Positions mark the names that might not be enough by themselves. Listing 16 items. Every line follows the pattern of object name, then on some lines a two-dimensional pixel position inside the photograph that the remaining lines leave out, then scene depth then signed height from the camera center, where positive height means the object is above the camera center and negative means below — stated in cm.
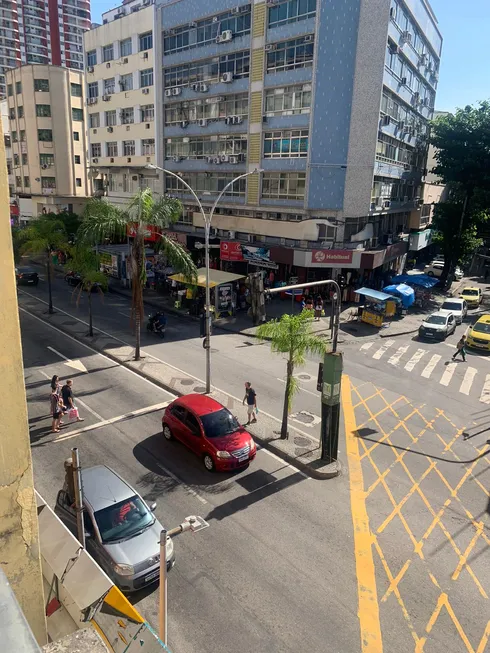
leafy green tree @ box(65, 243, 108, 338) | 2684 -409
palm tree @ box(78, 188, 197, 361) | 2294 -150
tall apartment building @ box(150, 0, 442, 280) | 3422 +659
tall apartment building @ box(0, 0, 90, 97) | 9850 +3375
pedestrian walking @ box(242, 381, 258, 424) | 1769 -742
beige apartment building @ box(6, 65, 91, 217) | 6216 +729
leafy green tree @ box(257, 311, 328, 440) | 1609 -450
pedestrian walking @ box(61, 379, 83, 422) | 1761 -750
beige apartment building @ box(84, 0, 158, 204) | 4694 +985
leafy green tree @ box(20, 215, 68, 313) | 3134 -315
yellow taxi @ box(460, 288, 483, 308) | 4047 -747
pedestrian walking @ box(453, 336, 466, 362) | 2680 -773
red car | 1480 -746
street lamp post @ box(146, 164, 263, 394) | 2038 -614
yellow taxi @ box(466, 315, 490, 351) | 2880 -758
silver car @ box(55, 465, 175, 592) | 1038 -764
